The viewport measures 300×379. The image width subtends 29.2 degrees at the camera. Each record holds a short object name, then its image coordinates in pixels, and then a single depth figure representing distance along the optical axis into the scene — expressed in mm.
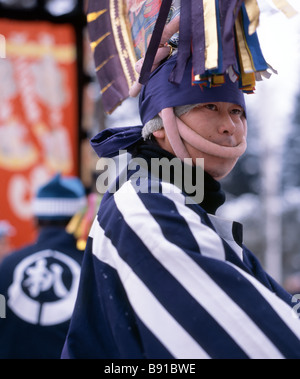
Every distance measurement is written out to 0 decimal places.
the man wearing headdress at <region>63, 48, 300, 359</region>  1350
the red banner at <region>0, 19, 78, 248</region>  5777
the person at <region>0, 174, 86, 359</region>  3311
